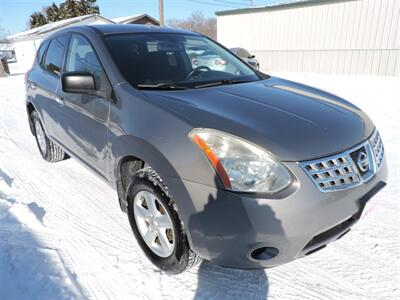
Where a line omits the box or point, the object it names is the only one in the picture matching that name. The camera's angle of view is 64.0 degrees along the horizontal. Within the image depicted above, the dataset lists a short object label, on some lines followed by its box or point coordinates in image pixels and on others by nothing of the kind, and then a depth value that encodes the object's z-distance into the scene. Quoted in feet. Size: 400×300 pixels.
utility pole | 66.64
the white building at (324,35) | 48.88
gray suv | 5.51
